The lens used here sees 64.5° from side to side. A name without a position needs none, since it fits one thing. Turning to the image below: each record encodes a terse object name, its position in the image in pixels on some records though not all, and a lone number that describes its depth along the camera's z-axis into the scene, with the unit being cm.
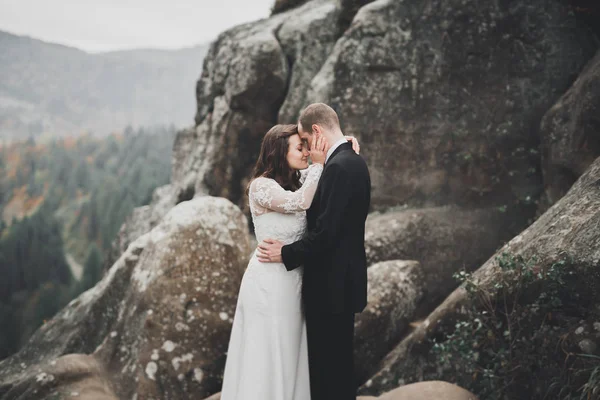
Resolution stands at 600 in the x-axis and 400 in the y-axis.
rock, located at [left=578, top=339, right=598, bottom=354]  405
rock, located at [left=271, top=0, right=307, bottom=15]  1130
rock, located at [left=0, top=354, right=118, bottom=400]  567
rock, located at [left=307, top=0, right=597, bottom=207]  794
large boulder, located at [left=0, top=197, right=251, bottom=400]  575
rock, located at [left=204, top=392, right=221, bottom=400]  543
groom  415
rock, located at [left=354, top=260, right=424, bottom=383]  605
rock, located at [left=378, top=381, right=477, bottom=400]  448
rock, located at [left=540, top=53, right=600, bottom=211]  645
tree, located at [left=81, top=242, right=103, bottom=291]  2838
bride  430
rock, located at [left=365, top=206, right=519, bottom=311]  775
